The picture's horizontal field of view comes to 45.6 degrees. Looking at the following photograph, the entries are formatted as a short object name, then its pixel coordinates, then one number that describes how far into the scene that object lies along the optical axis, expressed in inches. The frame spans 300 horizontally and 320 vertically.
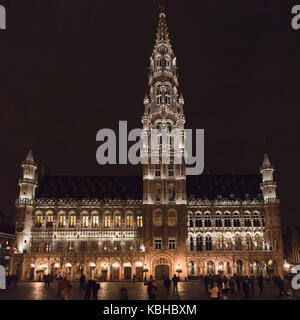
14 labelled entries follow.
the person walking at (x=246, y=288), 1059.9
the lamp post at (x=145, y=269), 2458.9
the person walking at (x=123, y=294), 732.0
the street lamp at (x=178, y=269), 2541.8
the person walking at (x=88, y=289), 1017.8
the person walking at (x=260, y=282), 1291.8
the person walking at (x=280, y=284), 1162.0
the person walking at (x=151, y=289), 901.2
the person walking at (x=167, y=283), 1273.4
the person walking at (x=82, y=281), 1408.0
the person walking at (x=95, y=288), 1007.7
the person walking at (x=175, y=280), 1368.1
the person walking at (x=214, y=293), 870.4
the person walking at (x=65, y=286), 985.6
